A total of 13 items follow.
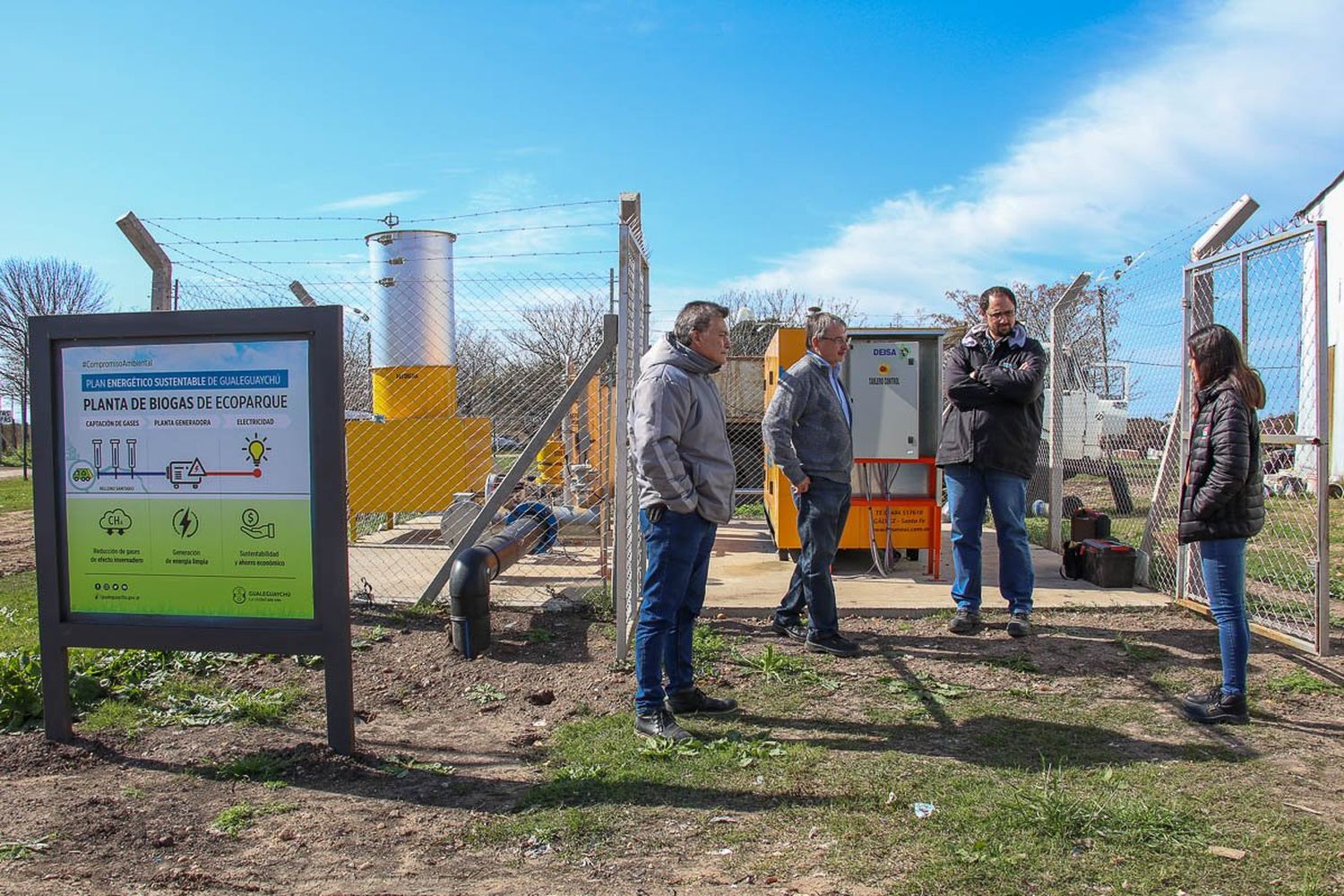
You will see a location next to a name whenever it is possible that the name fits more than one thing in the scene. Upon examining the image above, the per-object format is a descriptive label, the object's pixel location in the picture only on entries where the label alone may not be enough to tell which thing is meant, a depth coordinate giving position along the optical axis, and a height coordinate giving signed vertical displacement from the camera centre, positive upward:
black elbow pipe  5.36 -0.96
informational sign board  3.93 -0.24
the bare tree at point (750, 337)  19.27 +1.84
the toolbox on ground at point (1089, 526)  7.70 -0.86
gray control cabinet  7.73 +0.19
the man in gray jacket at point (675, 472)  4.01 -0.20
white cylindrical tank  7.64 +1.12
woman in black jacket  4.17 -0.33
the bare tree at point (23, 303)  31.64 +4.45
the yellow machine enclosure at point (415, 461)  8.38 -0.30
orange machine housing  7.61 -0.75
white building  16.45 +2.30
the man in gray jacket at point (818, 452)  5.20 -0.15
